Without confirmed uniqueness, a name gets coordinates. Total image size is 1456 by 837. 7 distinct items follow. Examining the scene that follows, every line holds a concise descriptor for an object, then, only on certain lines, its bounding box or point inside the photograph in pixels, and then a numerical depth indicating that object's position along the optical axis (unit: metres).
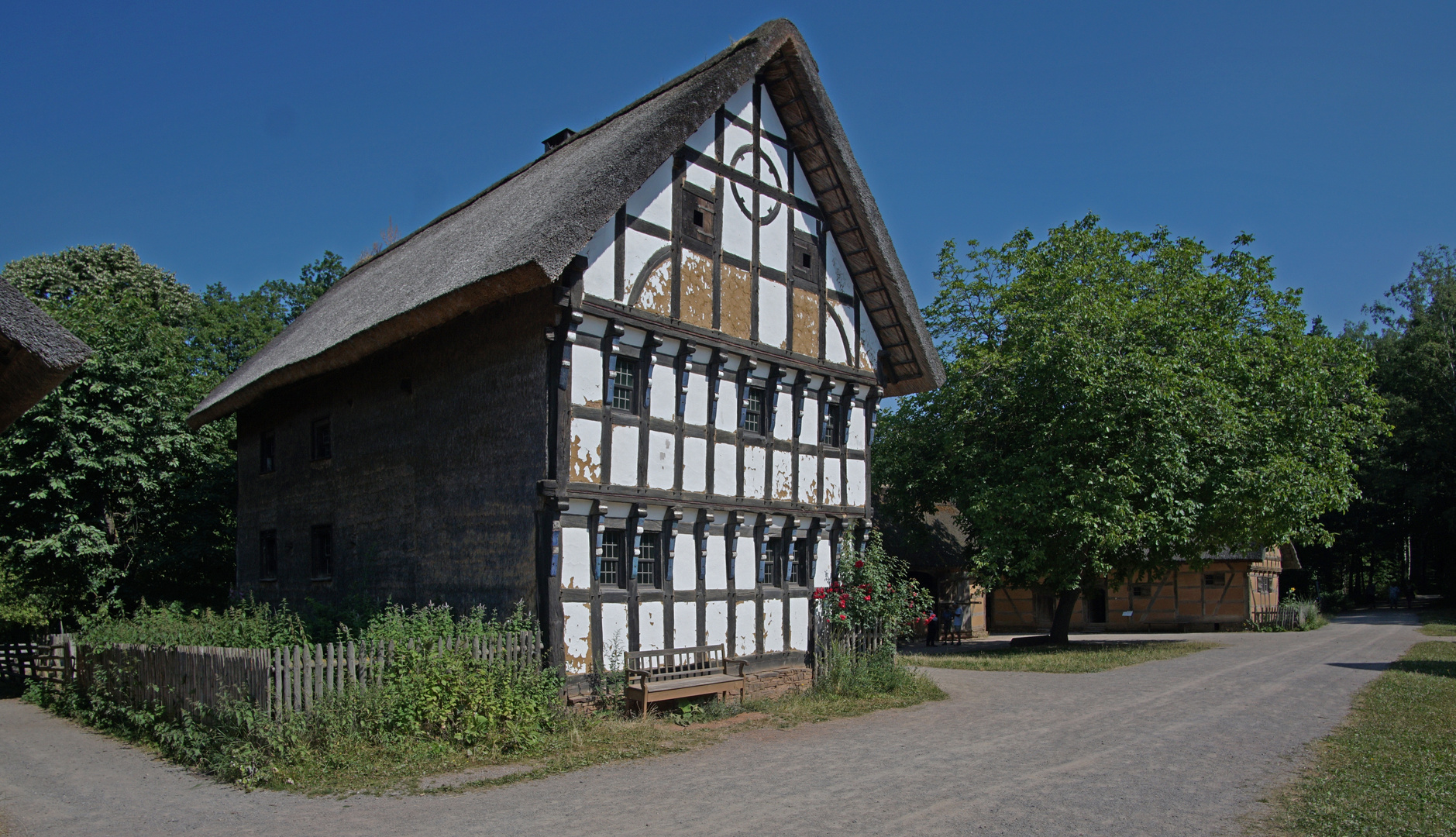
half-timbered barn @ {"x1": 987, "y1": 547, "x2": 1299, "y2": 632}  35.00
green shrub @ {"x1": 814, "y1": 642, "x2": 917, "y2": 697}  15.66
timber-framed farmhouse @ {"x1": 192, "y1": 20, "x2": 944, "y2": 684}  12.89
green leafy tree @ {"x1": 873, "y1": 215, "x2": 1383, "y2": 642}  23.00
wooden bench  12.90
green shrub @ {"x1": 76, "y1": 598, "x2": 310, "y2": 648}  13.63
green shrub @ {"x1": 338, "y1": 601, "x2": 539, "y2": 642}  11.44
